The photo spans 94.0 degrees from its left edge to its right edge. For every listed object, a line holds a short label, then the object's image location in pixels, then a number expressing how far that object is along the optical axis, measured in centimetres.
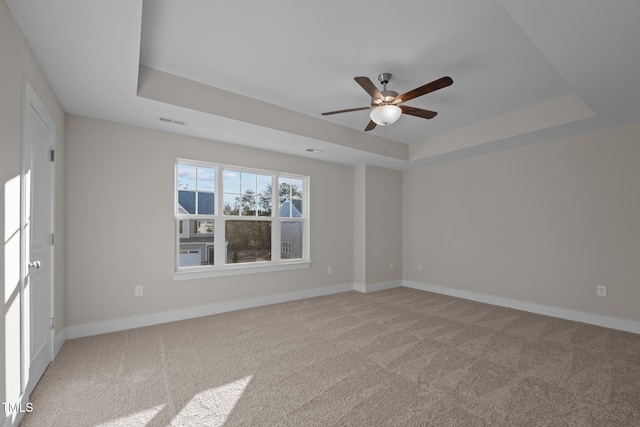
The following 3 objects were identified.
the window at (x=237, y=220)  398
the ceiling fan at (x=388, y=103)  260
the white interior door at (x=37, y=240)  202
